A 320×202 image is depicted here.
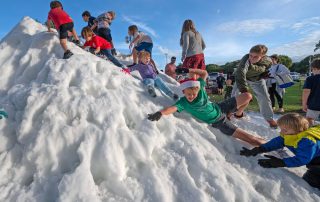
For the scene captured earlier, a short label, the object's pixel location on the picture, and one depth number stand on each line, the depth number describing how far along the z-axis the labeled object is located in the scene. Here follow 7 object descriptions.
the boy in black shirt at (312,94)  2.56
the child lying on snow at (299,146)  1.76
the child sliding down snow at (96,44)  3.45
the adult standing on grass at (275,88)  4.39
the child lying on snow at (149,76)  2.48
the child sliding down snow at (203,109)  2.16
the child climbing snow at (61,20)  2.71
